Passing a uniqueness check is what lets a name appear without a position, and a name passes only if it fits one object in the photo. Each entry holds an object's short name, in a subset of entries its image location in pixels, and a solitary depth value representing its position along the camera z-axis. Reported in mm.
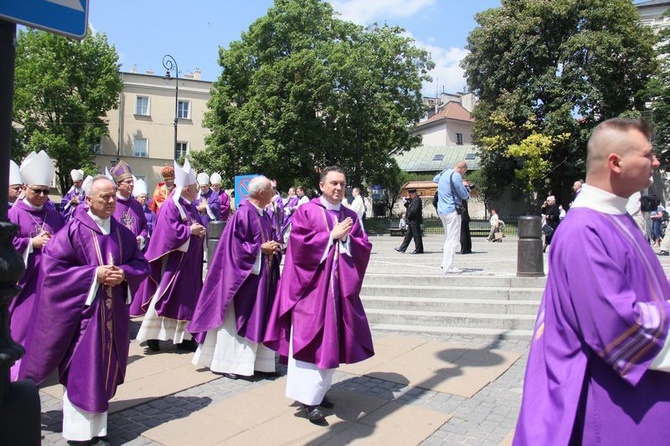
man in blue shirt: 9648
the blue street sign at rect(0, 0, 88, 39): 1867
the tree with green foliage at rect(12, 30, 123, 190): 37625
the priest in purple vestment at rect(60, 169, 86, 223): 10237
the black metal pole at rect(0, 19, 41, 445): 1771
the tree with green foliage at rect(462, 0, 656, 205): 32281
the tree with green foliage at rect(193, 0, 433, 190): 29625
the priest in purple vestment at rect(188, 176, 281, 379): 5746
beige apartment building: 46000
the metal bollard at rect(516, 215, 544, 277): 8516
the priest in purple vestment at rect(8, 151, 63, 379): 5266
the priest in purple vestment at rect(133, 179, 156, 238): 9853
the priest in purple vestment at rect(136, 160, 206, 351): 6699
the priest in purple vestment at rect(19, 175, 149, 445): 3990
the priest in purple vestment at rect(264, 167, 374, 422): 4453
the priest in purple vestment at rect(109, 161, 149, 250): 7543
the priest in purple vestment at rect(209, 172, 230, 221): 13188
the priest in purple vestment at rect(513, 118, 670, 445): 2057
